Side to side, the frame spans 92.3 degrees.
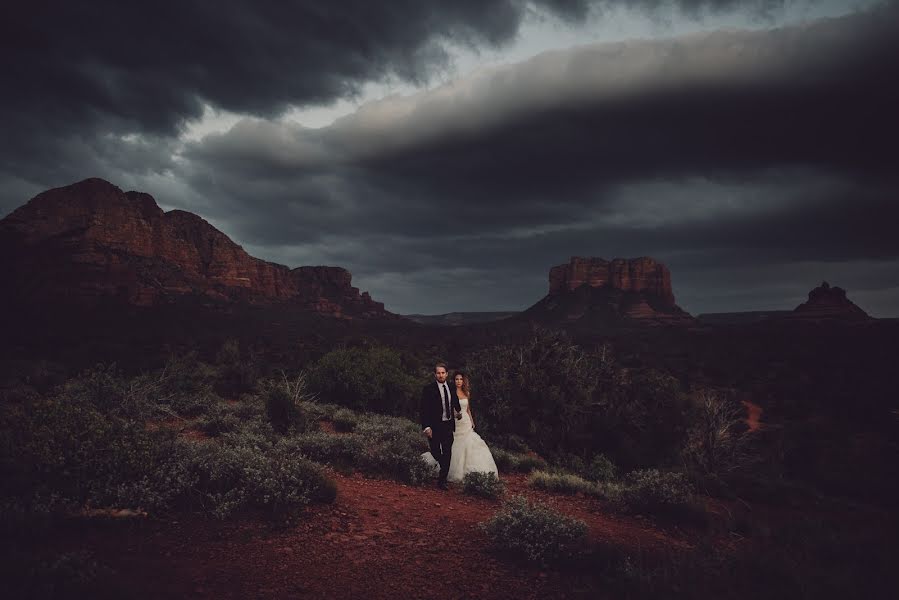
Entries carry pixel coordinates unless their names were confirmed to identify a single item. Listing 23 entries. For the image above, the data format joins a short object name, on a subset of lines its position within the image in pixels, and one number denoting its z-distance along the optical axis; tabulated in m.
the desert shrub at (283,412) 11.48
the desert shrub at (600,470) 11.29
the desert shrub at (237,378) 18.39
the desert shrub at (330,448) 9.07
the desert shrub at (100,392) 10.04
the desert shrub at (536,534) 5.20
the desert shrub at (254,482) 5.91
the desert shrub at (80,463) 5.27
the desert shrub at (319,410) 13.43
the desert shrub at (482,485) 7.93
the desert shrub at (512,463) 10.65
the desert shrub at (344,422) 12.98
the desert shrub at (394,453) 8.63
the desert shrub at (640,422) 15.79
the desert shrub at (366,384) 17.34
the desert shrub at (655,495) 7.71
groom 8.27
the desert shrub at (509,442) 14.03
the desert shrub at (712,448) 14.45
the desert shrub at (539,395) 15.50
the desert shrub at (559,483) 8.92
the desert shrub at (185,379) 14.84
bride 8.59
